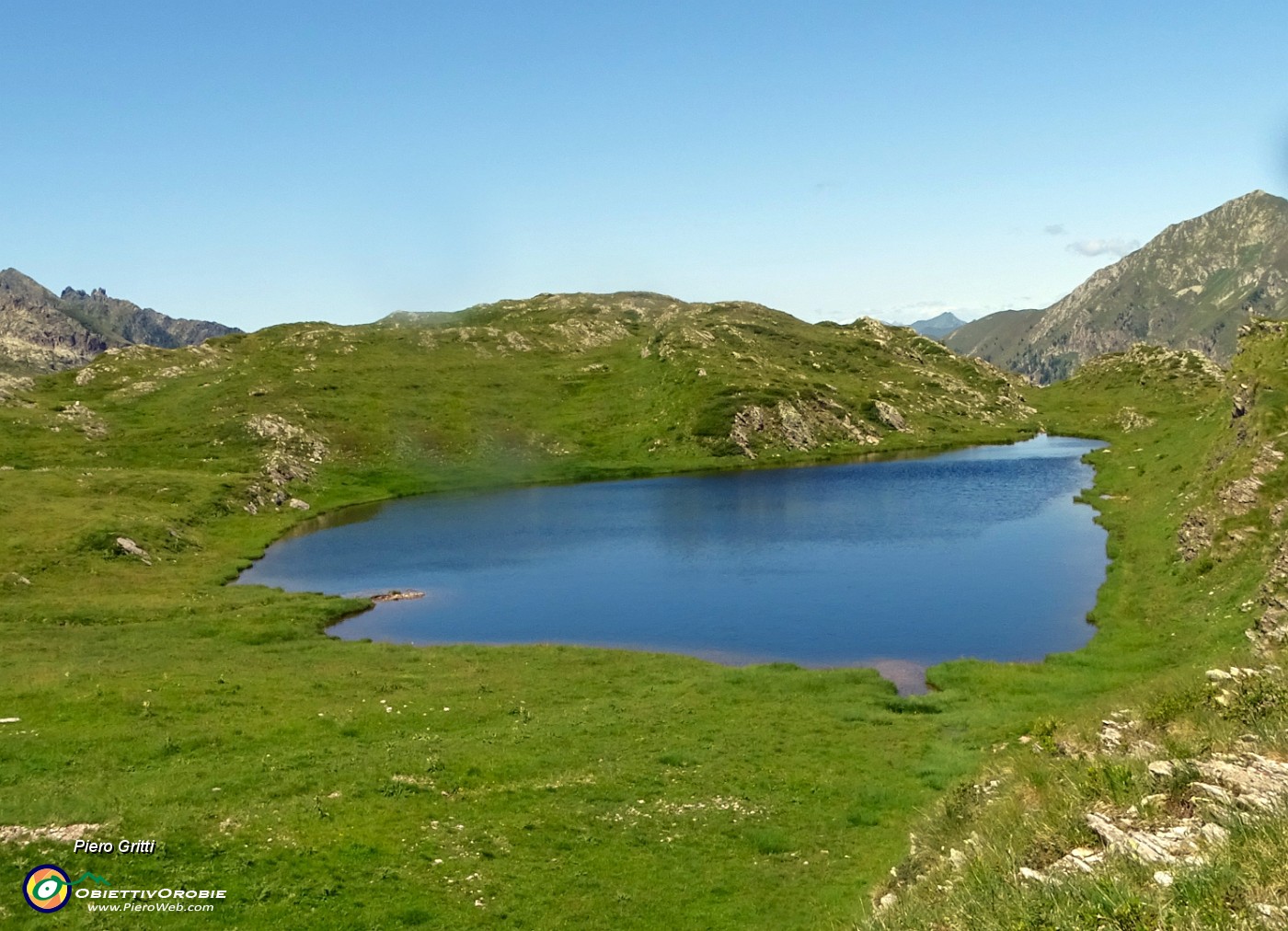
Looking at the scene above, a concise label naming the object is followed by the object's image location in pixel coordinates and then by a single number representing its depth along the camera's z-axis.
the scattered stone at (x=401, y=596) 81.49
